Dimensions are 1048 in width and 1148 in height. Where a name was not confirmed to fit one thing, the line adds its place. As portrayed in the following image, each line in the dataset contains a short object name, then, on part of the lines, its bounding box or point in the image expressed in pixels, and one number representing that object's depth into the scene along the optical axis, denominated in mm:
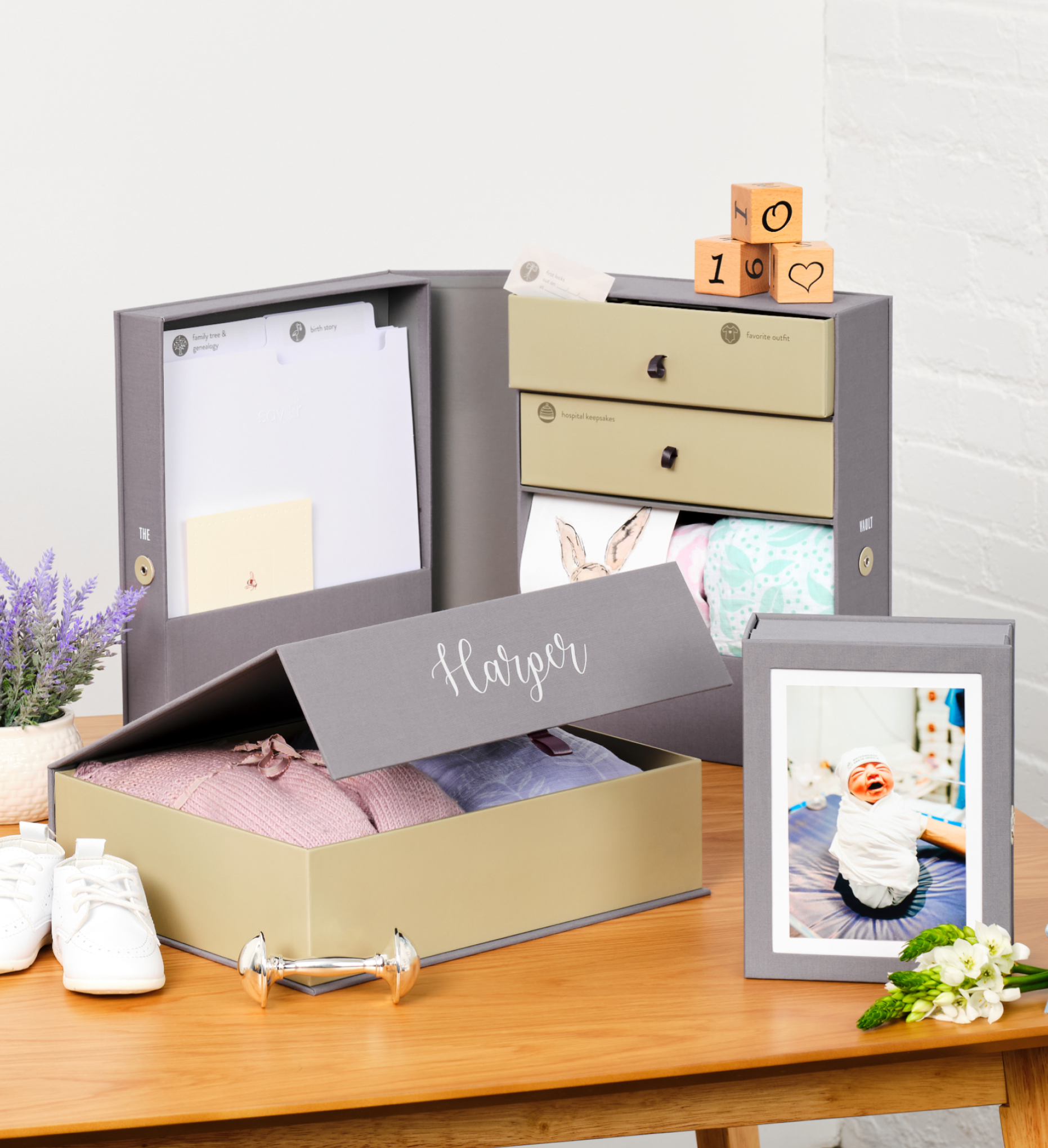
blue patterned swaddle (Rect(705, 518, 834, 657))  3101
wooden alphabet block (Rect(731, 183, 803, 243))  3116
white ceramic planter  2977
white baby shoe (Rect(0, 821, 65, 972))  2683
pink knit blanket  2705
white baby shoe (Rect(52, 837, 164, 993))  2638
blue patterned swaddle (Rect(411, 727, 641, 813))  2802
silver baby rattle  2611
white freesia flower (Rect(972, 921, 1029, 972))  2616
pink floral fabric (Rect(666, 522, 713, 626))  3160
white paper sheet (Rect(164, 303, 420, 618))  3077
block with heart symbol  3086
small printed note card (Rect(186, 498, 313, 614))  3090
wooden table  2535
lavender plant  2981
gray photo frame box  2628
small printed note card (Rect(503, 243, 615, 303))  3168
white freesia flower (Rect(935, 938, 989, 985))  2605
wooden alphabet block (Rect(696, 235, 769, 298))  3118
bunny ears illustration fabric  3180
